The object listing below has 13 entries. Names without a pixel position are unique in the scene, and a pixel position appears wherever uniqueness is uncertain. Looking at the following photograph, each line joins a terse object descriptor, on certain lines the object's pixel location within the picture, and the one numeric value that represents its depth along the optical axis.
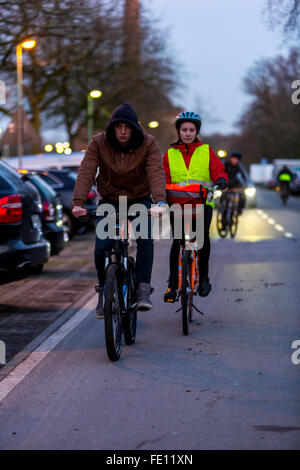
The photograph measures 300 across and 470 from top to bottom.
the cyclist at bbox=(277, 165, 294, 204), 40.06
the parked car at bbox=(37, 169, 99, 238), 20.67
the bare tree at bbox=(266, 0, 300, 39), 18.61
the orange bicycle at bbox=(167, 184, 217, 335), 8.02
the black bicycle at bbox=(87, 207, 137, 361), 6.52
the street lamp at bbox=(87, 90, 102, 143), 42.53
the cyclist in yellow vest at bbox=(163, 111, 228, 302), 8.30
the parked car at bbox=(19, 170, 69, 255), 13.03
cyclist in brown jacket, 7.05
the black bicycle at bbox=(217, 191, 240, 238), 19.61
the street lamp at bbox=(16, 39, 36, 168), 24.68
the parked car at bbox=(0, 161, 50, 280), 8.98
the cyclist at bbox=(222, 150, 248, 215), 18.89
